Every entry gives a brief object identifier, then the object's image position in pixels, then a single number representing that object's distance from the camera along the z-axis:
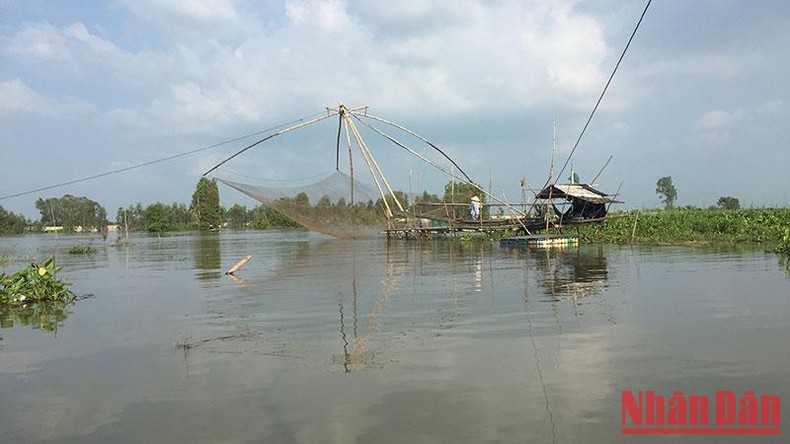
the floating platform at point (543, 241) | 21.28
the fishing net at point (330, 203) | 23.42
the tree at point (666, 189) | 59.81
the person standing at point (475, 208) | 26.02
